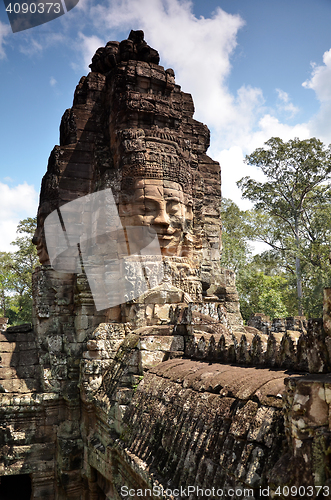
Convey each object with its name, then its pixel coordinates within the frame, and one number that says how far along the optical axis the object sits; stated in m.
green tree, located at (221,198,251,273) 23.95
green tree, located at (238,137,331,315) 22.06
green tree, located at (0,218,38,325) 26.45
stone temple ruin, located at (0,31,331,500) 2.99
